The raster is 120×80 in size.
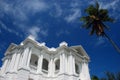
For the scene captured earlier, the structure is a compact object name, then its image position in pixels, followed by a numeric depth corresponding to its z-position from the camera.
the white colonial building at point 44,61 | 16.05
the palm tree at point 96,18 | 15.82
